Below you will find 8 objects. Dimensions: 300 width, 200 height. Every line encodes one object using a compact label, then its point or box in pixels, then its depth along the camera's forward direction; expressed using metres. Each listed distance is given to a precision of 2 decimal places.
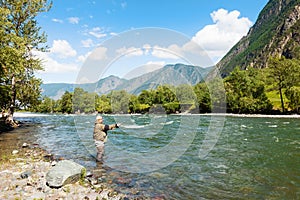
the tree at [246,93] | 78.69
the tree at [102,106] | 84.77
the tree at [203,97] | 99.75
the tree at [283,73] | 71.19
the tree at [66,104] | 139.00
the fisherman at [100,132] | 13.31
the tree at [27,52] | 32.88
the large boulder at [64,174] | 9.17
